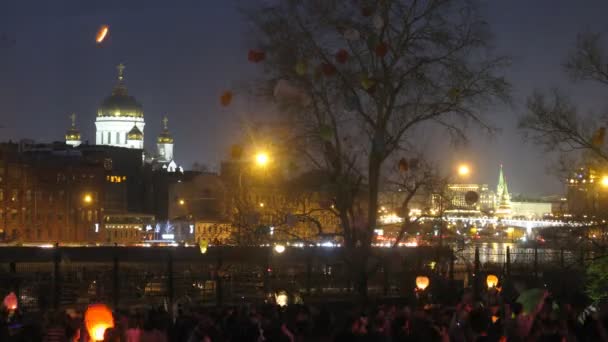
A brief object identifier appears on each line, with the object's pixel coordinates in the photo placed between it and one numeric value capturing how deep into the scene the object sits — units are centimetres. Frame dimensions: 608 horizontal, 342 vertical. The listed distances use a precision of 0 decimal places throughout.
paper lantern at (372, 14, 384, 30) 2925
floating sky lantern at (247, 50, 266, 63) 2994
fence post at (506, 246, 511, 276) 4181
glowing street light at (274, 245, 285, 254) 3537
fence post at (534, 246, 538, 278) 4220
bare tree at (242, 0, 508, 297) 2956
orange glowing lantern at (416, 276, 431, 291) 3728
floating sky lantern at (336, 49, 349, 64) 2923
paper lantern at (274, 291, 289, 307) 3384
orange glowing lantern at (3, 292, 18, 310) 2790
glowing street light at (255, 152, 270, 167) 3009
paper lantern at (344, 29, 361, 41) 2931
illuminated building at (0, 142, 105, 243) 12531
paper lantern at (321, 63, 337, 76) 2938
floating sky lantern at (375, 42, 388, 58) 2886
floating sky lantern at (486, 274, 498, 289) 3985
